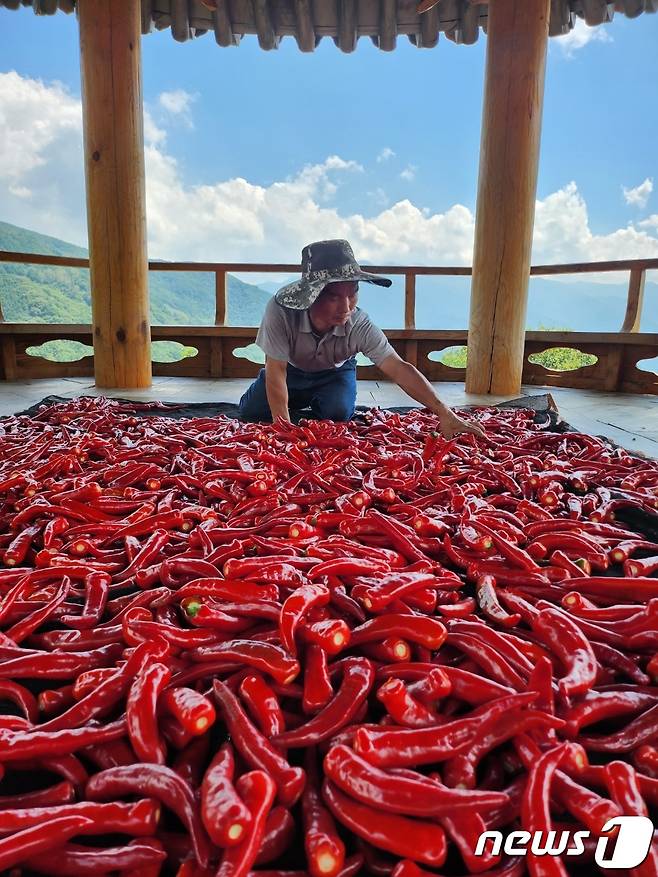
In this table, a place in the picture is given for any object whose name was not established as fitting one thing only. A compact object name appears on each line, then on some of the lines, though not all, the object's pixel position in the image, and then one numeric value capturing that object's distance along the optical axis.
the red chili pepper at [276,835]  0.88
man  3.76
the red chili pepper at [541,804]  0.81
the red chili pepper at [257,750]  0.94
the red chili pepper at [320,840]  0.84
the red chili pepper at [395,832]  0.84
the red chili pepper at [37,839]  0.80
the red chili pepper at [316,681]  1.13
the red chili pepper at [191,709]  1.05
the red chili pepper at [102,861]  0.83
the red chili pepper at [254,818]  0.79
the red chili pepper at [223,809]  0.83
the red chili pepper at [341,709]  1.05
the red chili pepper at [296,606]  1.27
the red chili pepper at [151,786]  0.90
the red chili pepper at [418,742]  0.97
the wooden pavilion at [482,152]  5.66
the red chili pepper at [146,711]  1.02
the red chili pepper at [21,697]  1.19
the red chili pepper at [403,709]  1.08
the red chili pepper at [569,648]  1.18
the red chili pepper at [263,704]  1.08
